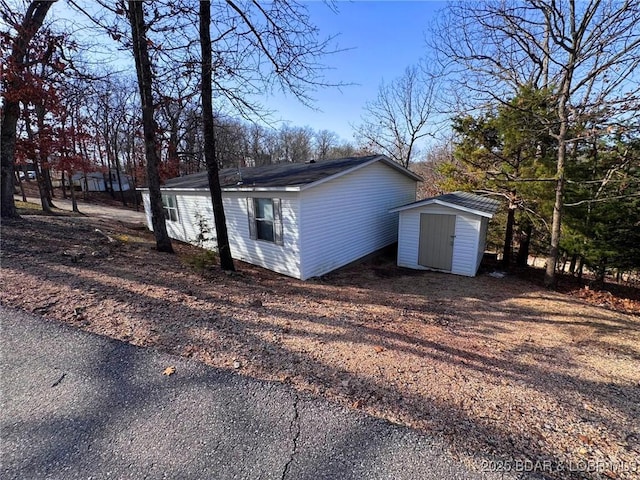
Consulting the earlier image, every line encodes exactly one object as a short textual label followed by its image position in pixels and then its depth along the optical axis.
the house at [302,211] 7.75
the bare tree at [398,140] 20.03
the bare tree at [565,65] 5.84
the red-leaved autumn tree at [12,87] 6.68
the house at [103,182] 32.25
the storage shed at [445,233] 8.45
